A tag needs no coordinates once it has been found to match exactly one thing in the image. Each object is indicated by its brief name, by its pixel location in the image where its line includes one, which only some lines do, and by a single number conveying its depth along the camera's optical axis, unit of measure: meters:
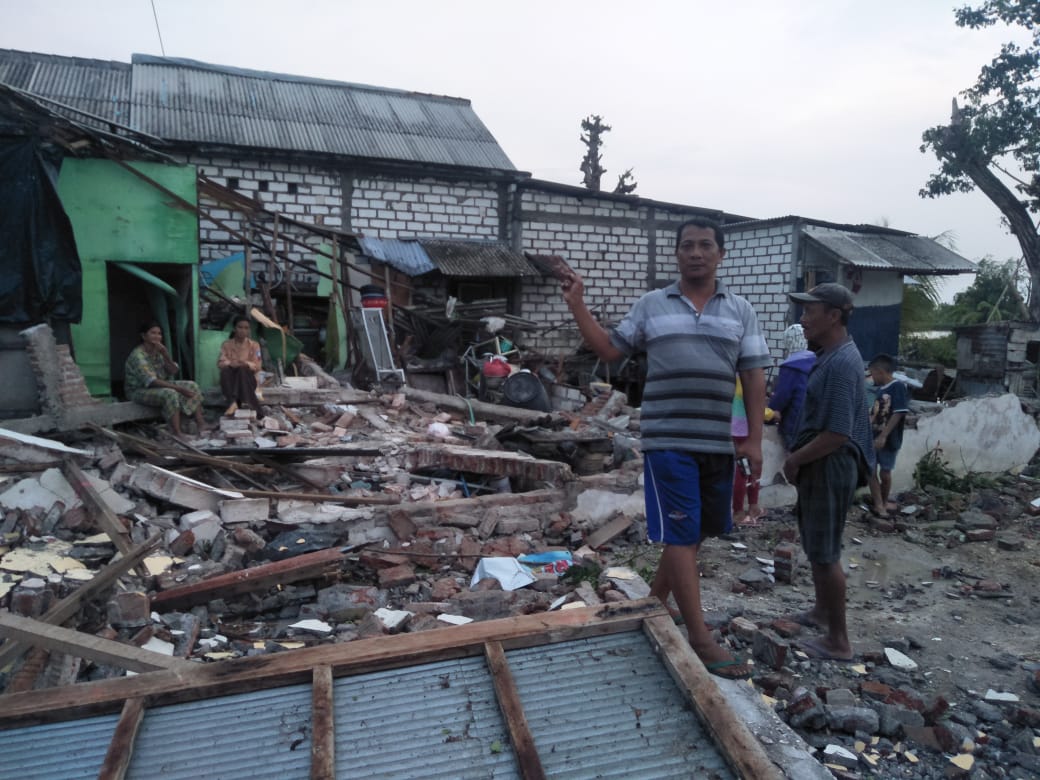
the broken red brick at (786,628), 3.77
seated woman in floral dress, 7.79
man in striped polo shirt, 2.91
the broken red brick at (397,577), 4.67
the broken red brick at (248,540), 5.07
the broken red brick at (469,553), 5.09
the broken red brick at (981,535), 6.29
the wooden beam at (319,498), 5.59
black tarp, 7.63
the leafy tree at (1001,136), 14.59
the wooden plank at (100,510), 4.77
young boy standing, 6.88
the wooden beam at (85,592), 2.71
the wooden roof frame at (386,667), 1.89
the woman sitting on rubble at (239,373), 8.70
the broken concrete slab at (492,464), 6.38
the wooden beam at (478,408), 9.90
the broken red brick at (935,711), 3.03
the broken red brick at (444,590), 4.43
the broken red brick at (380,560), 4.92
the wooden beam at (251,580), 4.20
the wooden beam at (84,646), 2.31
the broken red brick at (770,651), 3.35
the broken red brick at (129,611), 3.78
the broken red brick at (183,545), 5.01
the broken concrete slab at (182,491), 5.51
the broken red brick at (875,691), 3.19
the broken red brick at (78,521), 5.13
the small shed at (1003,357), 11.66
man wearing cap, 3.36
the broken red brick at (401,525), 5.48
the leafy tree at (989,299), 19.77
